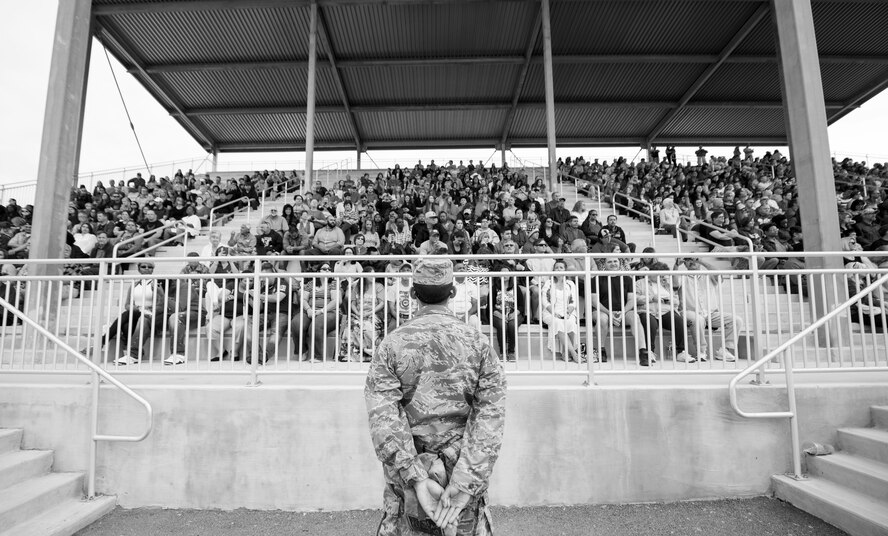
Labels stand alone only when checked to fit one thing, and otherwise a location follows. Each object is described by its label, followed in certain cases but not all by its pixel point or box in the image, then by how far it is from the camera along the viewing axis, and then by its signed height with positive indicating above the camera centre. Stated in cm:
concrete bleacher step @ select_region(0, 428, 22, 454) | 436 -98
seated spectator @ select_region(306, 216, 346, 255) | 1028 +194
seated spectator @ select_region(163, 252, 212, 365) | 473 +16
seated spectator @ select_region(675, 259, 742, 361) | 463 +12
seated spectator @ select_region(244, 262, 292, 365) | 547 +17
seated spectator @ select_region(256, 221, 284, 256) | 1005 +185
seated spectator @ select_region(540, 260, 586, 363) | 487 +12
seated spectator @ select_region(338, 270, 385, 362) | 472 +8
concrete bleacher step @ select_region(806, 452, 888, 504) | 368 -117
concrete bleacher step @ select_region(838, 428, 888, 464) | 397 -98
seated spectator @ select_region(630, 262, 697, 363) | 524 +18
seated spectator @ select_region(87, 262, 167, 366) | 470 +13
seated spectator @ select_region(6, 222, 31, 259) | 1048 +192
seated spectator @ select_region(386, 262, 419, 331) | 491 +28
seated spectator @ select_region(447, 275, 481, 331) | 495 +28
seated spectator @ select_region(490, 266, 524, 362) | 462 +16
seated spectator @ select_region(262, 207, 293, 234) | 1176 +259
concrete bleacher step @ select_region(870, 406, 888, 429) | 429 -81
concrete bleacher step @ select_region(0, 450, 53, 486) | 405 -115
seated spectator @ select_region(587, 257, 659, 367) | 531 +16
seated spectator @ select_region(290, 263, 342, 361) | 476 +15
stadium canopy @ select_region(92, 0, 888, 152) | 1669 +1054
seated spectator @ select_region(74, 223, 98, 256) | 1117 +210
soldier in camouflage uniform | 192 -37
